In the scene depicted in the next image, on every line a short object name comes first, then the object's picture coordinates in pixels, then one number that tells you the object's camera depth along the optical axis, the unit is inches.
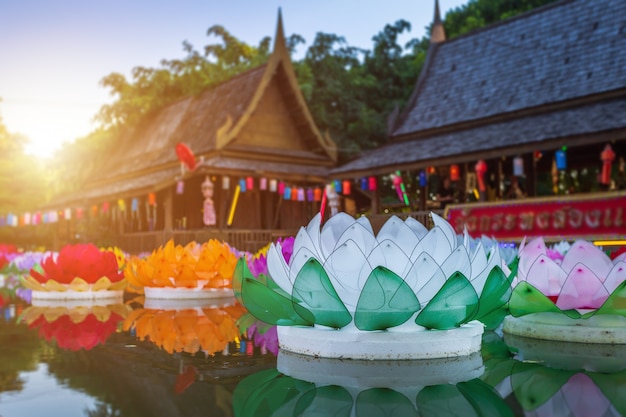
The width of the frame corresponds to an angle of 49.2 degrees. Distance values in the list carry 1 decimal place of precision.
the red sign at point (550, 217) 423.2
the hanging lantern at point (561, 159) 482.3
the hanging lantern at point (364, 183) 656.4
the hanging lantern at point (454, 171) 561.6
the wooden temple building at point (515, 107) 505.3
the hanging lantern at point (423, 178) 605.6
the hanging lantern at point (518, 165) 508.4
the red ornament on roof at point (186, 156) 671.1
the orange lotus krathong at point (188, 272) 207.2
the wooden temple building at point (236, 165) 724.7
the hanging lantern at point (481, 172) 534.0
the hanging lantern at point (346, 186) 680.4
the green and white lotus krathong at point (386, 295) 97.3
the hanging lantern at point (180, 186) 674.2
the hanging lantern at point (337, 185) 687.4
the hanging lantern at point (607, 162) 462.9
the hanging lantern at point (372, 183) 639.8
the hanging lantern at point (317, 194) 751.1
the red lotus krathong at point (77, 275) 208.8
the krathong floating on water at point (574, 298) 115.2
